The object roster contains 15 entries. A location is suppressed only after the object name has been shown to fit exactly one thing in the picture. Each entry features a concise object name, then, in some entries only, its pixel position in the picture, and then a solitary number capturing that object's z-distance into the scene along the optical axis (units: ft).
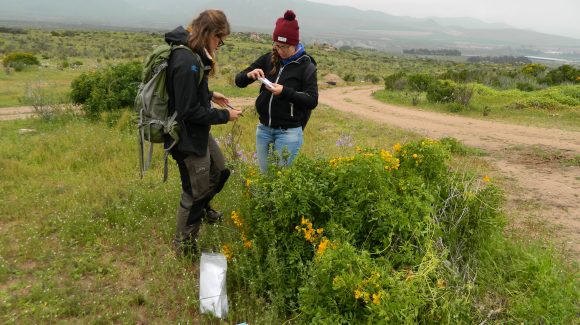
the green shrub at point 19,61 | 61.87
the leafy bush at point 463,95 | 48.29
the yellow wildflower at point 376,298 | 7.63
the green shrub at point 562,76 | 67.41
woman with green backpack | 10.11
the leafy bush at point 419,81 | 61.21
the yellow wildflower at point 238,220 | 11.19
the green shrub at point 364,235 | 8.18
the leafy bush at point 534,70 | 84.89
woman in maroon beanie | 11.75
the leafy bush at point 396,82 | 64.75
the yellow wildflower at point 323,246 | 8.79
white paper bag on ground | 9.87
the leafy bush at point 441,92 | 51.35
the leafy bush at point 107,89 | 31.53
